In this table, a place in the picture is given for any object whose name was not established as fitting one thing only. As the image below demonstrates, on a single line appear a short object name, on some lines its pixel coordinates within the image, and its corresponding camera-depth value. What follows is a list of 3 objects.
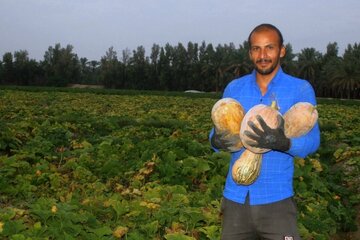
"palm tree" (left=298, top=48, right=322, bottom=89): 65.75
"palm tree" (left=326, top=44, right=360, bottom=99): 57.28
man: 2.62
